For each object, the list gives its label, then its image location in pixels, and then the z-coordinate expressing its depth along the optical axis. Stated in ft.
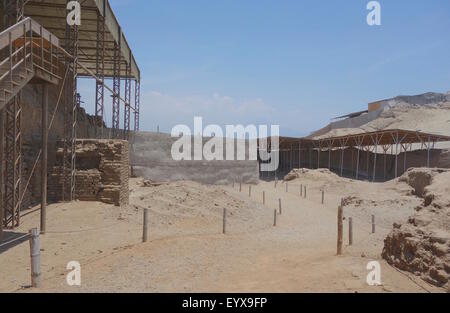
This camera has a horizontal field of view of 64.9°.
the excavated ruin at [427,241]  20.07
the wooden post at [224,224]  39.47
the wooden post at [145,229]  33.68
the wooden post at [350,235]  33.35
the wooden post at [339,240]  27.20
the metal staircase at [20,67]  27.17
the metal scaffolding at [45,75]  31.48
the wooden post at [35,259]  20.04
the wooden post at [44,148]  35.40
